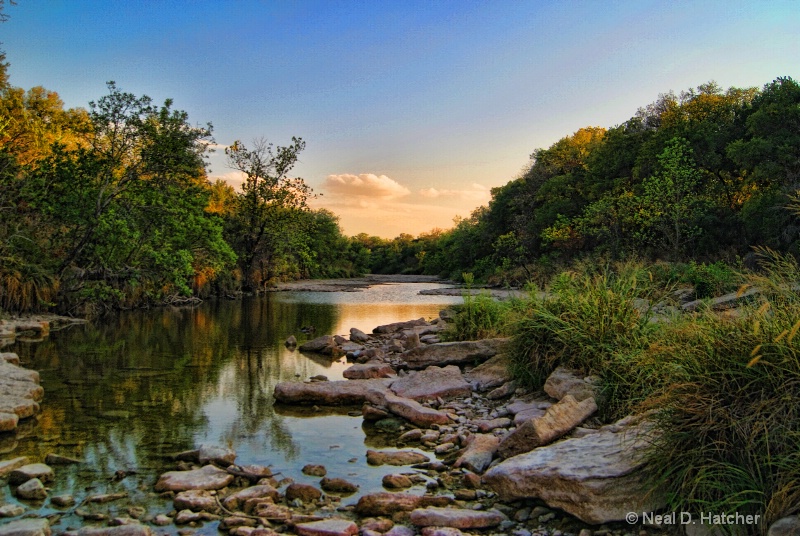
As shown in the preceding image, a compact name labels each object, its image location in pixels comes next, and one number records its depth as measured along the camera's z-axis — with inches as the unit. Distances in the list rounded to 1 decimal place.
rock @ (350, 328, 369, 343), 604.9
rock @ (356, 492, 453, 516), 180.8
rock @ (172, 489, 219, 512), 184.7
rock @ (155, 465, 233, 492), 199.6
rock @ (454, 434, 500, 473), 214.8
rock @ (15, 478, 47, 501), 191.5
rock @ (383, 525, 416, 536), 162.2
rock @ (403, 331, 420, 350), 443.5
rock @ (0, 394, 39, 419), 283.3
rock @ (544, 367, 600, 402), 247.6
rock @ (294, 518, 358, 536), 162.2
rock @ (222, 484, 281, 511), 186.4
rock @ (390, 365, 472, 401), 327.3
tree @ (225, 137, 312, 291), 1519.4
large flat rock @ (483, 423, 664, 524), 154.2
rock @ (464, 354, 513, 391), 332.8
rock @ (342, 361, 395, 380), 397.7
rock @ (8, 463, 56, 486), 203.9
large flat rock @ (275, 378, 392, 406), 335.6
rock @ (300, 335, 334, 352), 536.7
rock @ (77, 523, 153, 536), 160.6
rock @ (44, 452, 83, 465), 225.6
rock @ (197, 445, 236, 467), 223.5
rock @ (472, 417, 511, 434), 262.2
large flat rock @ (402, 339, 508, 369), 383.9
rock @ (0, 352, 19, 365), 429.7
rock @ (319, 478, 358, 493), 202.5
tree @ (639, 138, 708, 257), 1157.7
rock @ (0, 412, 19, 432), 265.4
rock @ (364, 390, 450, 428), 281.1
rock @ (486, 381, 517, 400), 312.2
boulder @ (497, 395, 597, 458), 207.9
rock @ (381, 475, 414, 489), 204.4
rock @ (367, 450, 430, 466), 231.8
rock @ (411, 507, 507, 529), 165.8
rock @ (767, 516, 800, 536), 120.7
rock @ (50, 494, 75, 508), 186.4
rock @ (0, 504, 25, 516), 176.9
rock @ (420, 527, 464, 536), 158.9
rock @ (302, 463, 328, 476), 219.2
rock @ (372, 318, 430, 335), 653.9
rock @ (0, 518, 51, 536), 157.9
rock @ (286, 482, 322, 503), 192.7
